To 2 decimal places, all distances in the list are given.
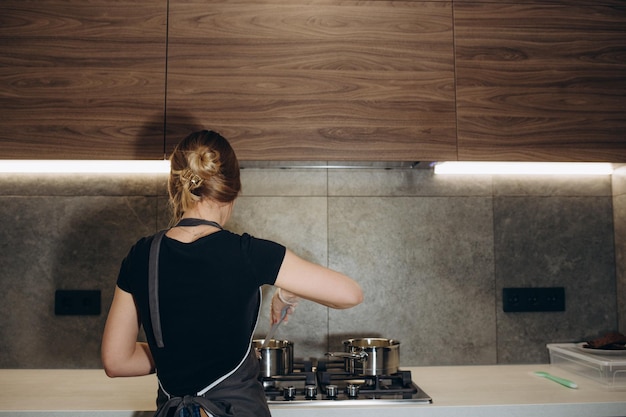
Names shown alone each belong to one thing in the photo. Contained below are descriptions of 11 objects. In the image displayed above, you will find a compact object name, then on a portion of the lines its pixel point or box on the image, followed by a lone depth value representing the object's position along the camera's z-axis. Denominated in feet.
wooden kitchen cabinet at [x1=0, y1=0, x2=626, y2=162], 5.47
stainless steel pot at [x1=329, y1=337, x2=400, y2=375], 5.46
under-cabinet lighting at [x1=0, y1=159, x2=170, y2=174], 5.67
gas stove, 4.86
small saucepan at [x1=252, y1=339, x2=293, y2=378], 5.45
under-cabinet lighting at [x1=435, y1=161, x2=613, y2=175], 6.11
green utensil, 5.29
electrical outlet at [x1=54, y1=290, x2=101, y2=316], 6.42
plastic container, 5.27
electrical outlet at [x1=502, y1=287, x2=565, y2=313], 6.63
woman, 3.54
